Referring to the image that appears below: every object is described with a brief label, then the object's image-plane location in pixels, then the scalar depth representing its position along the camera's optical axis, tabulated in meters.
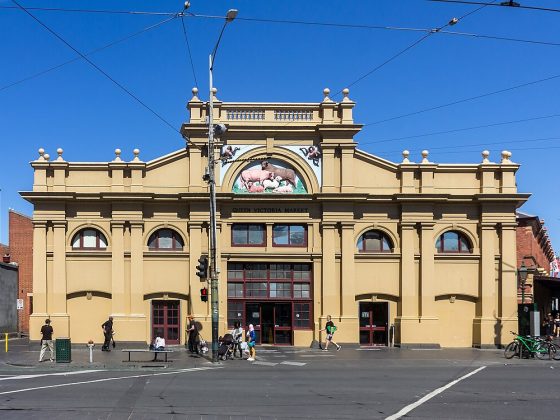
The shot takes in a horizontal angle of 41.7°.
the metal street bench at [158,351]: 26.64
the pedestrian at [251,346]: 28.71
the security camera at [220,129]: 28.58
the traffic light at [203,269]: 28.77
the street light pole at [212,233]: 27.97
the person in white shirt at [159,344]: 28.44
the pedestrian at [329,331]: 32.88
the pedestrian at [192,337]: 31.72
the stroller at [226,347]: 28.45
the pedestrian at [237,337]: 29.73
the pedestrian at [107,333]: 32.16
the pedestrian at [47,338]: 27.56
